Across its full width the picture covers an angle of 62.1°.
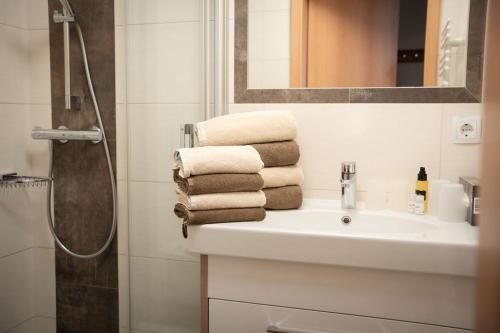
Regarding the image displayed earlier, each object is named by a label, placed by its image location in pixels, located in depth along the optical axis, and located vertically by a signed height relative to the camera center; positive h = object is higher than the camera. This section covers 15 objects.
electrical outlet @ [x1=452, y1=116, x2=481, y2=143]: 1.34 +0.03
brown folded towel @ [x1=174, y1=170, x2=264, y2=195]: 1.11 -0.13
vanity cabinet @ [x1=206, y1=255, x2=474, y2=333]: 1.01 -0.42
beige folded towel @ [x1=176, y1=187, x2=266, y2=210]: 1.11 -0.18
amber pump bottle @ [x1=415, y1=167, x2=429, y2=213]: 1.32 -0.15
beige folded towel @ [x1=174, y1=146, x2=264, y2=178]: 1.11 -0.07
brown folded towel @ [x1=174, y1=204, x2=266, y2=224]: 1.11 -0.22
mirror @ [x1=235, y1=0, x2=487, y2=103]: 1.35 +0.30
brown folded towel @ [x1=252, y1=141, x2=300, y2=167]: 1.33 -0.06
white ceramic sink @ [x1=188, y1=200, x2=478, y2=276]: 0.98 -0.27
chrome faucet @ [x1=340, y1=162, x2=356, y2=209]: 1.35 -0.15
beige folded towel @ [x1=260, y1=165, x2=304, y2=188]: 1.33 -0.13
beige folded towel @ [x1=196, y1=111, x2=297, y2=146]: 1.32 +0.02
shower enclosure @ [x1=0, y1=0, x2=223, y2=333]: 1.42 -0.08
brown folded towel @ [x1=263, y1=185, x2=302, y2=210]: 1.33 -0.20
